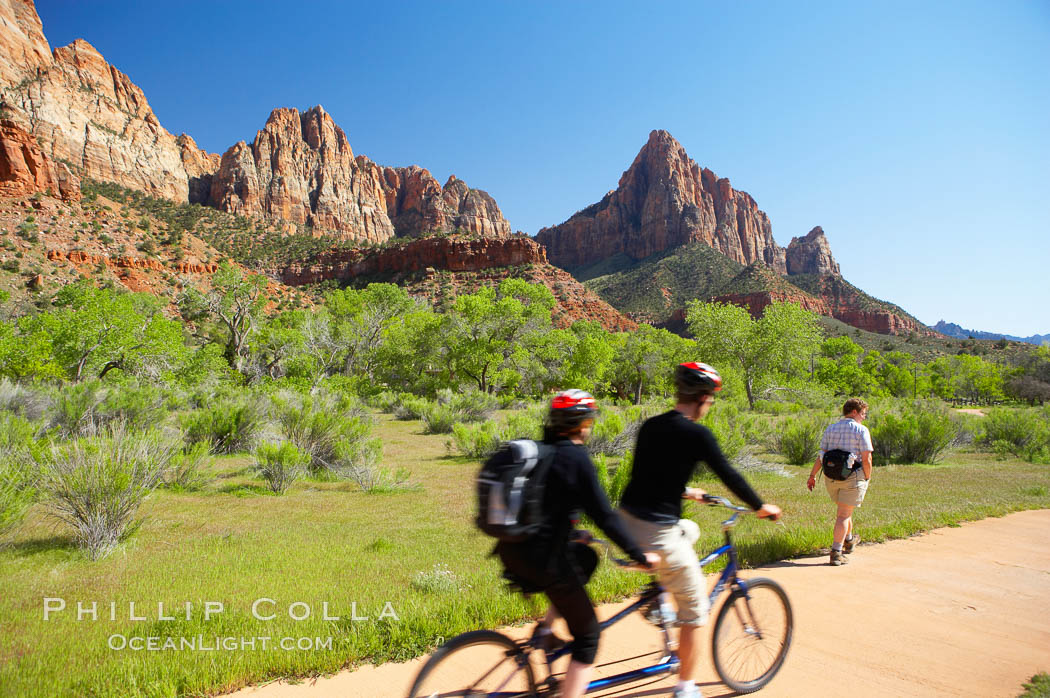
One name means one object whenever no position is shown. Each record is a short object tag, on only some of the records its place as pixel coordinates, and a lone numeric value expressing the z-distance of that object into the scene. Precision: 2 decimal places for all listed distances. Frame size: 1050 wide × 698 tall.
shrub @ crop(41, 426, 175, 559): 5.83
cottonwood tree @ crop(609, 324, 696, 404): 37.47
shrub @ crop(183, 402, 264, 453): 12.20
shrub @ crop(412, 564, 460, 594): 4.62
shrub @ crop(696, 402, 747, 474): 11.62
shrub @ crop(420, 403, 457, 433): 19.25
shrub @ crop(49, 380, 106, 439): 11.55
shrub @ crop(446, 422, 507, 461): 13.36
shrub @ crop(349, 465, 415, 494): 9.86
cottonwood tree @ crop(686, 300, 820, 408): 27.69
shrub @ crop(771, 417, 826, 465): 13.75
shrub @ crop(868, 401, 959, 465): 13.59
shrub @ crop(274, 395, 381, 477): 11.22
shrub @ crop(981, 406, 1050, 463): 14.84
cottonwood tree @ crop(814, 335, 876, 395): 43.62
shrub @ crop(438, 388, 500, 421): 21.01
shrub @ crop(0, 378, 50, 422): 12.23
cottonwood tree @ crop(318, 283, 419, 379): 35.25
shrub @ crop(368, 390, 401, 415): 27.55
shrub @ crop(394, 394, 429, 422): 23.66
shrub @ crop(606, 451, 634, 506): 7.43
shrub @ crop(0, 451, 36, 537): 5.47
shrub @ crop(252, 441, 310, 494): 9.48
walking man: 5.57
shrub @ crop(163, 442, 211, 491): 9.30
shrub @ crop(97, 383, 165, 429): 11.84
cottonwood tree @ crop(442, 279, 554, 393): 30.06
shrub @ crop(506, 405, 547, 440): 12.98
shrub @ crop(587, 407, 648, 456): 12.66
